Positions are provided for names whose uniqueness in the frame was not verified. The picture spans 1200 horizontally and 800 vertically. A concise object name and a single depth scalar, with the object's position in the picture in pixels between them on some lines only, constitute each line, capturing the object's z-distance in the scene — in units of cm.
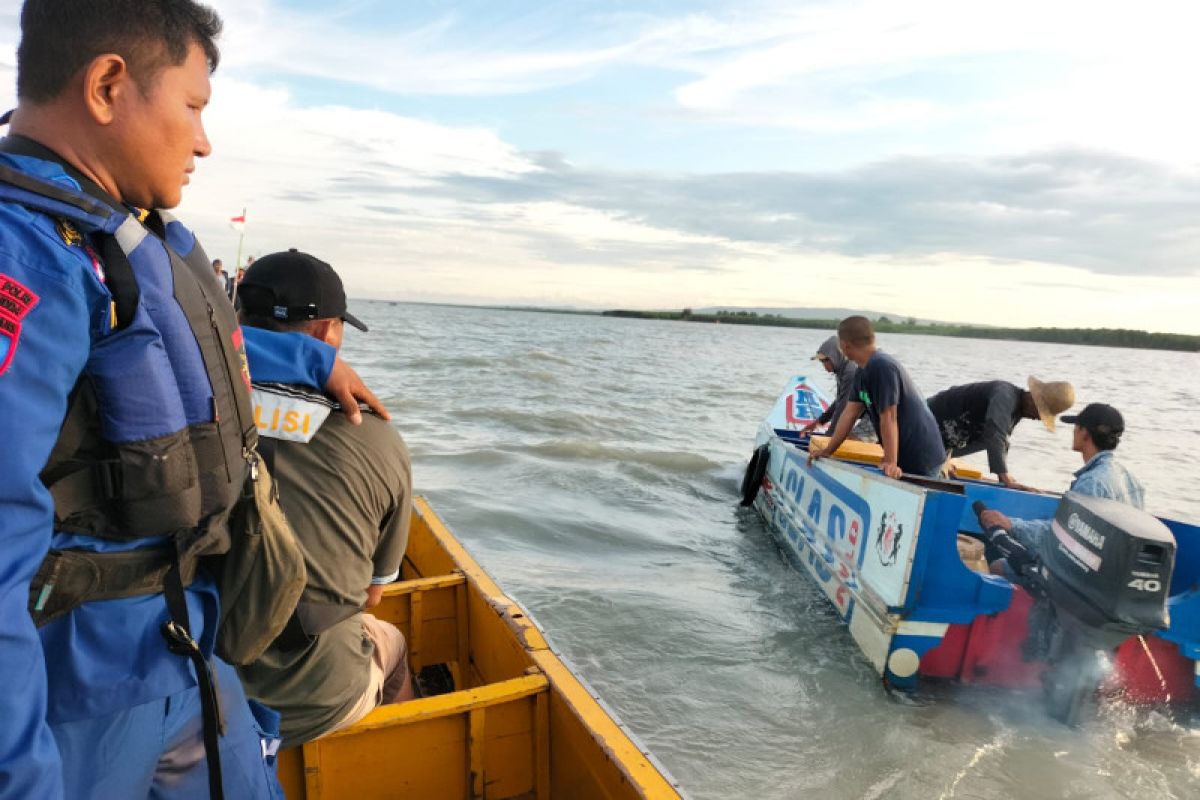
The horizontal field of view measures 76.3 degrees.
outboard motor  406
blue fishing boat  411
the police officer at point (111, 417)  104
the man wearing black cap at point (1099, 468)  470
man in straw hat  645
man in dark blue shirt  608
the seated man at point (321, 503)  212
